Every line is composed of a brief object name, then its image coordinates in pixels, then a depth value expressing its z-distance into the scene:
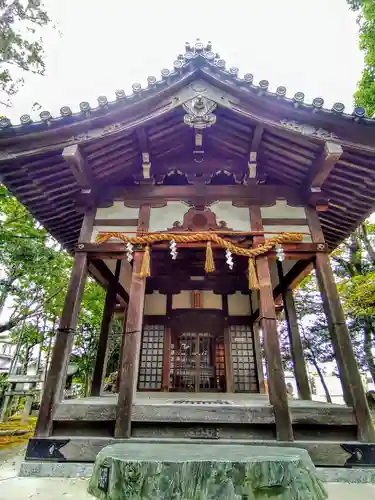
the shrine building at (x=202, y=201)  3.87
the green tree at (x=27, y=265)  7.61
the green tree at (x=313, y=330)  16.54
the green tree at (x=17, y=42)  7.59
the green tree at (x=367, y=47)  8.77
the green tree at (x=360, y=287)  10.64
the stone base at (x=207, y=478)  1.96
